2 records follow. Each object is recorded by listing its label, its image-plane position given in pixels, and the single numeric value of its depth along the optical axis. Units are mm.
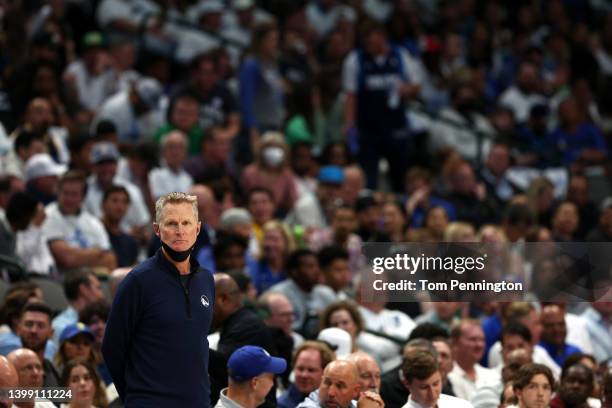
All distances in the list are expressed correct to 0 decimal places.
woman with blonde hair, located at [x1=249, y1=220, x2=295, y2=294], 28391
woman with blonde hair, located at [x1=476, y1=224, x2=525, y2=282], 19906
